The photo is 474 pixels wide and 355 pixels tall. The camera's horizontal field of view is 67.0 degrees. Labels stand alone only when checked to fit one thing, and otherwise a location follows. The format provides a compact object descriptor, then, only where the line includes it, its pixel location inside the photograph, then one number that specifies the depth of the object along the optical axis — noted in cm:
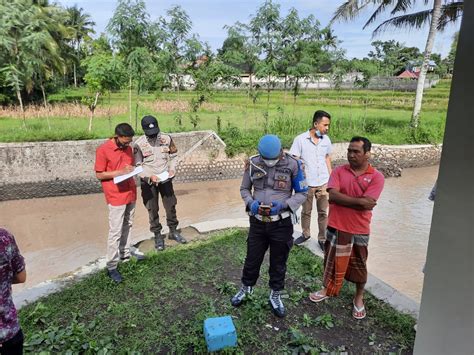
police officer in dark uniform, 292
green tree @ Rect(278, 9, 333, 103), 1123
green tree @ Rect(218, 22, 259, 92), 1123
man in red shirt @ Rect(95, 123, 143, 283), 359
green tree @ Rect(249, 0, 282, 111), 1102
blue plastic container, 266
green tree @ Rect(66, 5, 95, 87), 3369
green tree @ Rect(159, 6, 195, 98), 997
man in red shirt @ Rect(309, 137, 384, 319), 296
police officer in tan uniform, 417
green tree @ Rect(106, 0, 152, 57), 936
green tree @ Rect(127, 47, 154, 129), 930
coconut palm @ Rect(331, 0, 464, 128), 1180
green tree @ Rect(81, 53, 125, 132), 939
